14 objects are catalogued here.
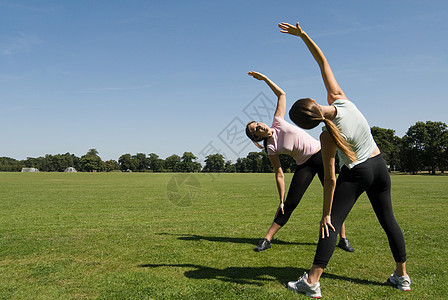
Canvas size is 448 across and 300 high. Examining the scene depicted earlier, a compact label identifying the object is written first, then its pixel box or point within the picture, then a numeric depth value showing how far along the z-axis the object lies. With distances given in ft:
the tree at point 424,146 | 236.43
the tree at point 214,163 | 351.73
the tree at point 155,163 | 502.79
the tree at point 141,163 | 535.19
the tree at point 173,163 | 425.52
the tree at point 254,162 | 383.98
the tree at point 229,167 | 397.39
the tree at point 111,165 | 516.69
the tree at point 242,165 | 407.03
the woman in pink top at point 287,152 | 16.29
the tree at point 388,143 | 261.24
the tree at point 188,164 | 337.72
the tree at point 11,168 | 401.90
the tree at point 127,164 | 533.14
